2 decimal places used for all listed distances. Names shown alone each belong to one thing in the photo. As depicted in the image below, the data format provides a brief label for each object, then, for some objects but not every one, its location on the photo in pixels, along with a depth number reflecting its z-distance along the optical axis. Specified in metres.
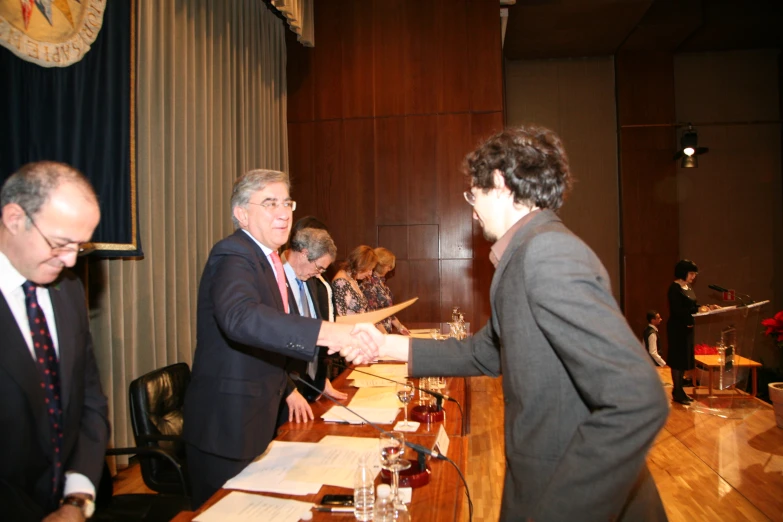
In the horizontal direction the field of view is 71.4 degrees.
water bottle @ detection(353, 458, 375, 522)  1.41
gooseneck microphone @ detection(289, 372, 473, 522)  1.49
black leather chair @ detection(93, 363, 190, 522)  2.27
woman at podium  6.07
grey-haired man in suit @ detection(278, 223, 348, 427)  3.53
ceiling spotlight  8.36
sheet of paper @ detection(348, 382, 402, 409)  2.54
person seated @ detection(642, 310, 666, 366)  7.40
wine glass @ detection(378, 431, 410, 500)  1.48
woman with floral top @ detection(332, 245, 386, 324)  4.66
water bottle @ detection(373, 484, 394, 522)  1.36
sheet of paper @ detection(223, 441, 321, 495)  1.60
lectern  6.02
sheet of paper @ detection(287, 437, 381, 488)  1.68
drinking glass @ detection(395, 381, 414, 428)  2.22
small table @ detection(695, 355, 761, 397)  6.18
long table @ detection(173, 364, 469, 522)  1.46
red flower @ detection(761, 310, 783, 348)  4.87
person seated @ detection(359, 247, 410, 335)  5.20
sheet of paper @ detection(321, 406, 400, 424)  2.30
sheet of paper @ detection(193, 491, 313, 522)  1.41
